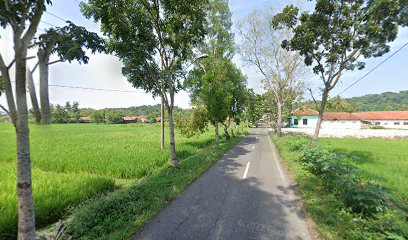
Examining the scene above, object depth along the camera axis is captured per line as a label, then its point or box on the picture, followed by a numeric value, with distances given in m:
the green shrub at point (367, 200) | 4.09
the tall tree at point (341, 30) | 8.95
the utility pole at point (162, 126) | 12.63
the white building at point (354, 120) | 42.56
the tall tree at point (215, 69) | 15.62
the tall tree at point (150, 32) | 6.92
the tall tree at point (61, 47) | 2.52
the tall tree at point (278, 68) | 19.48
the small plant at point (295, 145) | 13.25
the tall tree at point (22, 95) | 2.72
